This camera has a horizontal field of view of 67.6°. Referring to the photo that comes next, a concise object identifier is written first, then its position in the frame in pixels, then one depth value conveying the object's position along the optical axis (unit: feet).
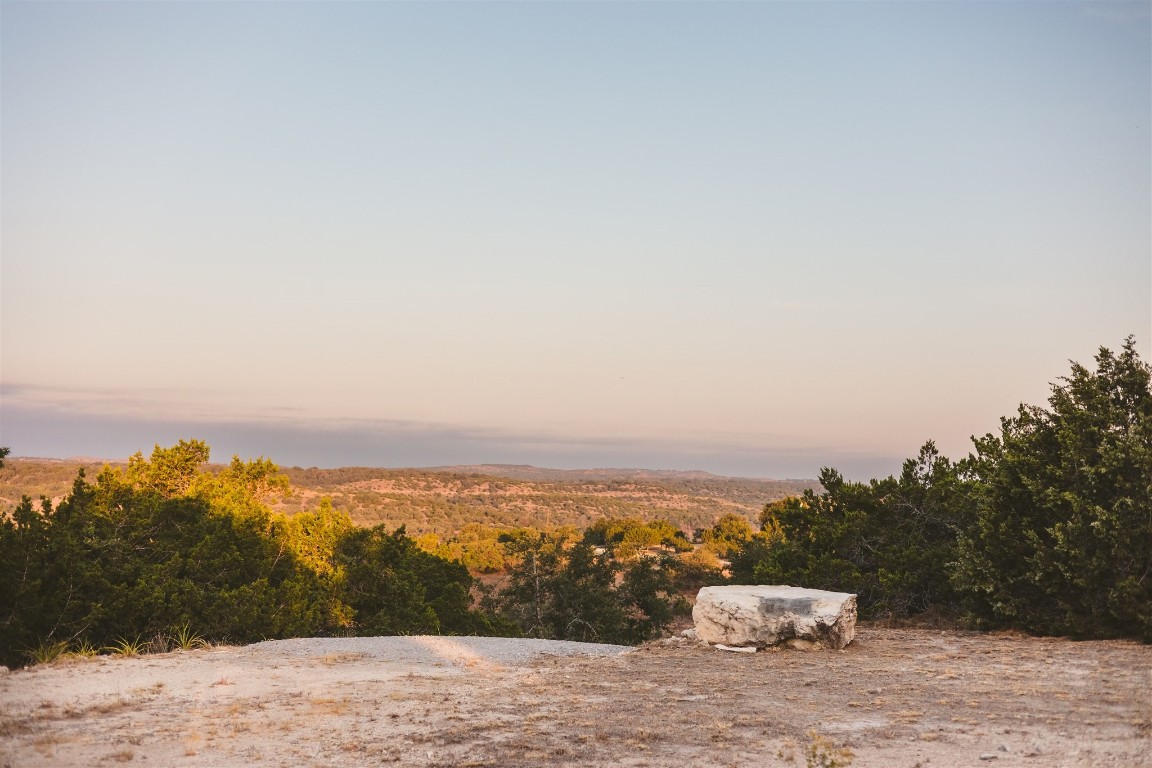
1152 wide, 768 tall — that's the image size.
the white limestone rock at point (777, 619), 35.09
